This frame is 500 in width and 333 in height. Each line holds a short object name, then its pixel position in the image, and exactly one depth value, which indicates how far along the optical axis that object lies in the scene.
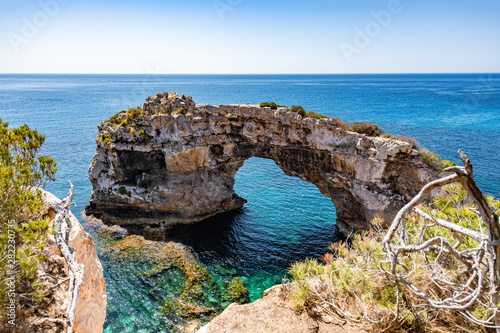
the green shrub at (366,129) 27.22
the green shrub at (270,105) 29.73
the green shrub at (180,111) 29.94
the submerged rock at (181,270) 19.66
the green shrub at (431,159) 23.63
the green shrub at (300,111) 29.16
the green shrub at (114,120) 31.67
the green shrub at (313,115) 28.22
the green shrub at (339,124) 27.23
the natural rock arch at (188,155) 29.09
